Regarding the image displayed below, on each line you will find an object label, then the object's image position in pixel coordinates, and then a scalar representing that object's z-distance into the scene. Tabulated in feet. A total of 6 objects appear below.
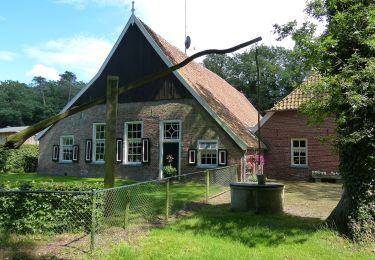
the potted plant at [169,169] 62.18
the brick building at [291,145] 68.69
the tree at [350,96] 24.40
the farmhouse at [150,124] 61.41
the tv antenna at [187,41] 86.58
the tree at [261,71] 175.11
